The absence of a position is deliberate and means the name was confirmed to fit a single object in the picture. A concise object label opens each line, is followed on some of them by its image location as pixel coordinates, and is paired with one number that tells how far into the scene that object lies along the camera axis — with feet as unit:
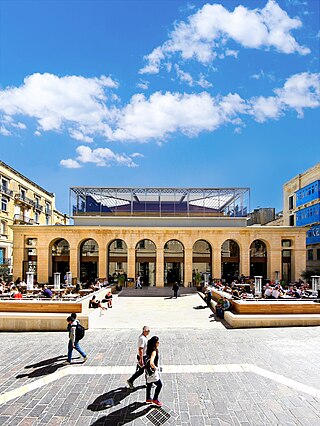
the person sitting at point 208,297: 63.91
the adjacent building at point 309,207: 126.31
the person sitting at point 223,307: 50.21
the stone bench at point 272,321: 43.70
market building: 102.37
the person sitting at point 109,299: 63.16
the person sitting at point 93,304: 55.26
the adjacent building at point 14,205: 131.03
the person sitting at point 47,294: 56.22
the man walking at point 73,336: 29.58
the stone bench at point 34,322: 42.42
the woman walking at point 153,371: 21.52
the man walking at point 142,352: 23.27
